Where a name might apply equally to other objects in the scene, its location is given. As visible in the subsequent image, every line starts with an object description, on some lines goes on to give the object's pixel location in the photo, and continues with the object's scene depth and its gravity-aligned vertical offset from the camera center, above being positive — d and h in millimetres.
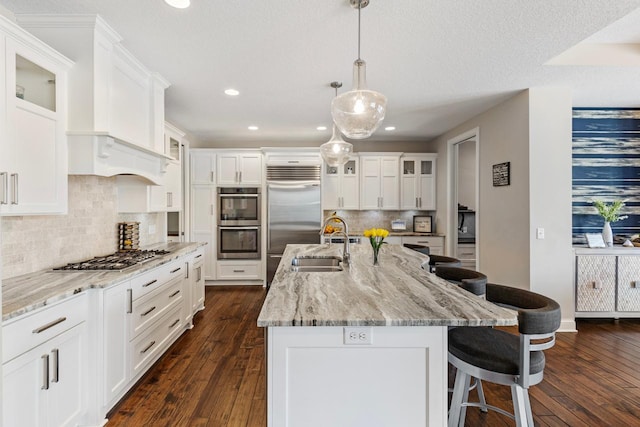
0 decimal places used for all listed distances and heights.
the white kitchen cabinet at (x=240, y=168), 5266 +760
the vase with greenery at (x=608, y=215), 3525 -29
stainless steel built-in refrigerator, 5145 +86
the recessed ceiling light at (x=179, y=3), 1860 +1284
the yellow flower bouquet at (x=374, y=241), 2490 -228
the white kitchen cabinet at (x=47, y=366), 1347 -765
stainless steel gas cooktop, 2129 -380
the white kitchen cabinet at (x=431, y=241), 5363 -506
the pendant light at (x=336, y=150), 3426 +698
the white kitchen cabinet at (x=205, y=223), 5219 -187
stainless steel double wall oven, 5234 -222
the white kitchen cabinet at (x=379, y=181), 5594 +574
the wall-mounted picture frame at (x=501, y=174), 3514 +453
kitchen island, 1289 -673
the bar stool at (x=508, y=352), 1351 -684
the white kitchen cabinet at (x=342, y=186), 5594 +480
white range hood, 2066 +880
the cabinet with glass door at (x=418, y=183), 5621 +540
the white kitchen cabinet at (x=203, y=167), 5230 +773
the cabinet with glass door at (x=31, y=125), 1582 +496
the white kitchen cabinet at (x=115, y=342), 1894 -845
